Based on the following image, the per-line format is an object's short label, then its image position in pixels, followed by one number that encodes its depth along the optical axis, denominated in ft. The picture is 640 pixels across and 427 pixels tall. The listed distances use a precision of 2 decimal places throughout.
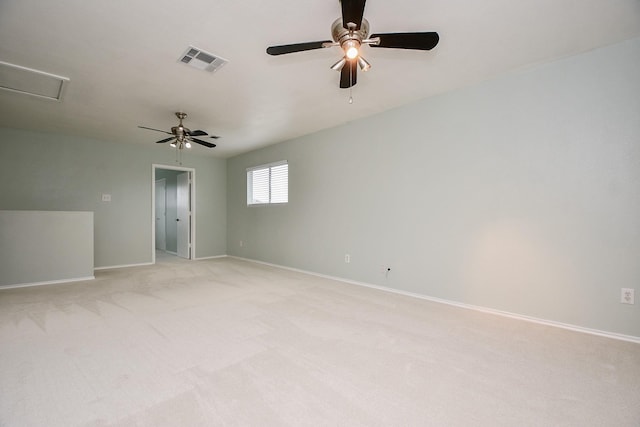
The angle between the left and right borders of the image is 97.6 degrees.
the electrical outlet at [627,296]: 7.68
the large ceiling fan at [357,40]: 6.04
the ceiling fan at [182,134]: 13.07
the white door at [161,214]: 26.78
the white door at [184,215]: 22.40
